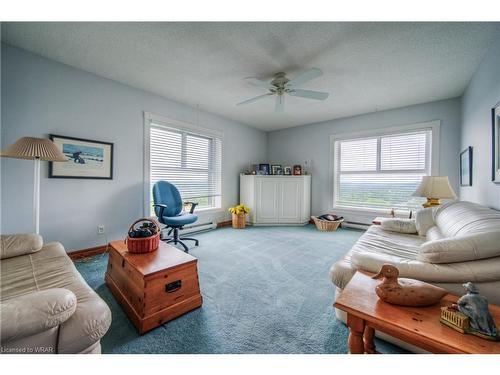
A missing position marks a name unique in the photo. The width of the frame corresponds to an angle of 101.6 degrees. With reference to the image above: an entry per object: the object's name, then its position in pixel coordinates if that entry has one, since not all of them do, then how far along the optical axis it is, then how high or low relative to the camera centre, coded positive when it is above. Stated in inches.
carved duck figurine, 35.3 -18.7
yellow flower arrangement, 170.4 -22.2
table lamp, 97.4 -1.7
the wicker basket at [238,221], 170.4 -31.3
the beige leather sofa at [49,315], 29.8 -23.1
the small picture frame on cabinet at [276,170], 193.0 +13.4
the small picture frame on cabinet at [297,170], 189.7 +13.2
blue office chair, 111.0 -15.2
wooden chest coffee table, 53.5 -29.7
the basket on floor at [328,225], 160.4 -32.0
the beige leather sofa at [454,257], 38.4 -15.9
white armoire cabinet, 180.4 -14.2
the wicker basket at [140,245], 66.2 -20.3
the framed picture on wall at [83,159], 95.0 +11.7
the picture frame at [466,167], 100.5 +9.9
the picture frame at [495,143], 70.3 +15.3
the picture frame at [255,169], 186.5 +14.2
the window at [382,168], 145.1 +13.4
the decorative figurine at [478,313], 28.8 -18.6
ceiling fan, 94.3 +48.0
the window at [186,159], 132.6 +17.4
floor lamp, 67.4 +10.1
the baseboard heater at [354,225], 163.5 -33.0
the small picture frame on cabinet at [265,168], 193.5 +15.1
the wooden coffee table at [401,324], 27.9 -21.5
